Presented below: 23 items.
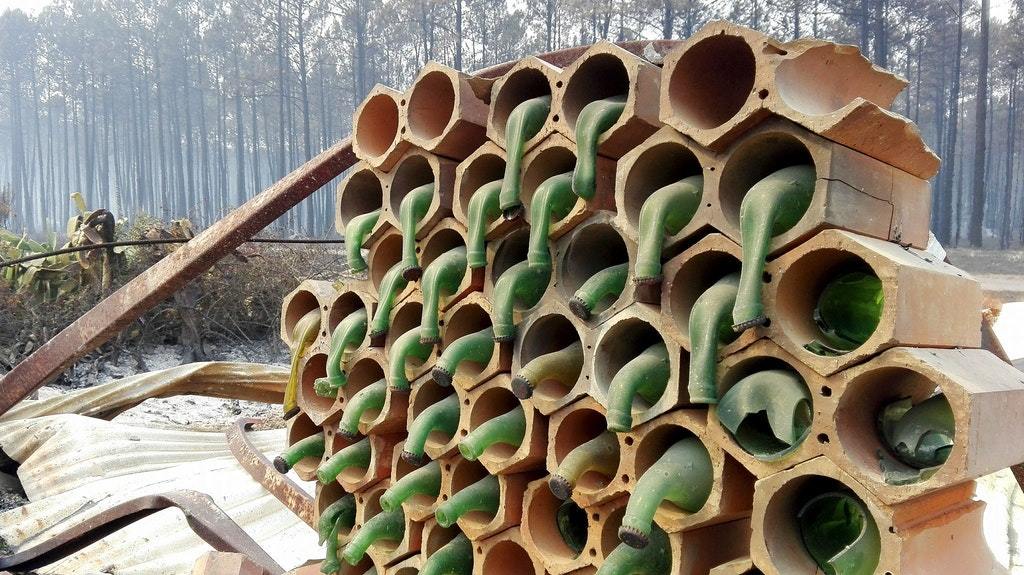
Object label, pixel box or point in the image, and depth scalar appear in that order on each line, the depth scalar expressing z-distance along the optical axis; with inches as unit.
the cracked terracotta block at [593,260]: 52.7
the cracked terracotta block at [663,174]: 48.6
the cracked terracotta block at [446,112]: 64.9
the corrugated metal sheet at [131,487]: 106.3
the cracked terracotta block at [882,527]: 39.9
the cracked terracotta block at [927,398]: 37.5
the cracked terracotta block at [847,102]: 42.6
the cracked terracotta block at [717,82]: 45.2
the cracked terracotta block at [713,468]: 46.4
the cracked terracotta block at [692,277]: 47.2
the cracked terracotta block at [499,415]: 57.7
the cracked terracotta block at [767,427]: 42.3
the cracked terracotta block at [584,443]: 51.7
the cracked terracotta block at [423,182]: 67.1
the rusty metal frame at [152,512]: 88.2
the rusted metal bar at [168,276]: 94.0
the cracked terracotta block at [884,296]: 39.6
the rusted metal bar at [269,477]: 88.7
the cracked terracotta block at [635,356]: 48.3
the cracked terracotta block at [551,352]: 54.4
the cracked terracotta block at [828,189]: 43.0
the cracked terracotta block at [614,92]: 52.8
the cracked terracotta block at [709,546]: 48.4
